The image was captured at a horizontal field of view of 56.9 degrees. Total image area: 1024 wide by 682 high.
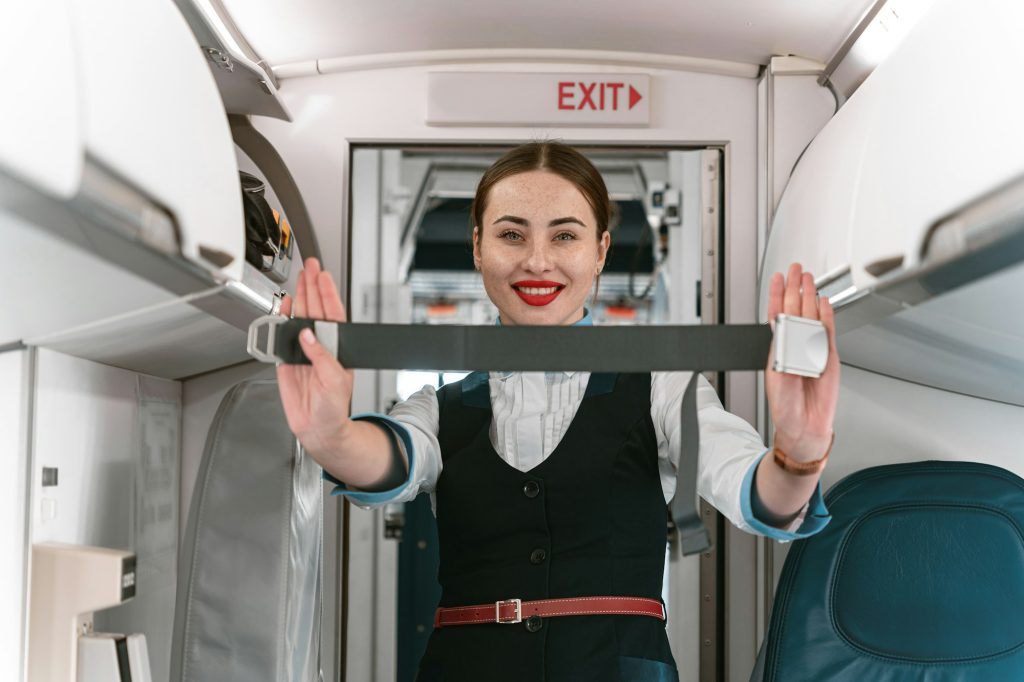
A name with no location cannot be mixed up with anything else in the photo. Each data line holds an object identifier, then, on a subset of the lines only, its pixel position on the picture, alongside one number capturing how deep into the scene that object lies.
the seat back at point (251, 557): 1.95
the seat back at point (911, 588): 2.19
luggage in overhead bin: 2.22
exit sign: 2.71
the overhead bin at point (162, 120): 1.19
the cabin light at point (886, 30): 2.10
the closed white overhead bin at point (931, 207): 1.32
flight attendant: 1.93
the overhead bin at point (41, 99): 0.98
